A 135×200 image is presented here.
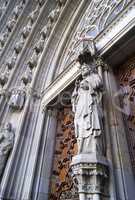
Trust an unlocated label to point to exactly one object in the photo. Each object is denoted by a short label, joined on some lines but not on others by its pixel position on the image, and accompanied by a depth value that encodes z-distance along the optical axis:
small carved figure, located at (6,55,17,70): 5.77
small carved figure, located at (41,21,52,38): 5.66
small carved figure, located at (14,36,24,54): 6.01
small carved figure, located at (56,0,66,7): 5.88
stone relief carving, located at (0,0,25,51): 7.10
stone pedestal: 1.95
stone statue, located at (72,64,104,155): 2.23
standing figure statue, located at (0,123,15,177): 3.66
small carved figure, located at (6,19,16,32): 7.17
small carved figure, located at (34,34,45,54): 5.43
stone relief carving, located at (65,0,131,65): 4.06
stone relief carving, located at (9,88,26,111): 4.42
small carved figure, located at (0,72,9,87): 5.42
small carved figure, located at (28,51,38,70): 5.18
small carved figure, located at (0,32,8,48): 7.04
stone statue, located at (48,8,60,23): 5.77
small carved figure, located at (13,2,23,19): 7.41
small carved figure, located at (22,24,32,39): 6.24
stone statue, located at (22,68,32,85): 4.82
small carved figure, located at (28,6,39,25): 6.43
